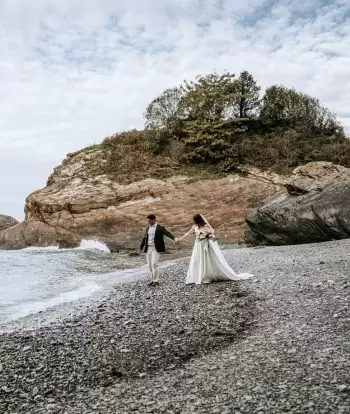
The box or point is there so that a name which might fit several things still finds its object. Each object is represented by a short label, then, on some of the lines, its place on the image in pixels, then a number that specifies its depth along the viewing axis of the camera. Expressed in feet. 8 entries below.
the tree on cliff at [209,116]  135.23
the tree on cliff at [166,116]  143.95
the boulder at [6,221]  162.68
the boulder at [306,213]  68.59
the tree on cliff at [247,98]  149.35
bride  44.80
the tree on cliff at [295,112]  145.79
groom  48.29
